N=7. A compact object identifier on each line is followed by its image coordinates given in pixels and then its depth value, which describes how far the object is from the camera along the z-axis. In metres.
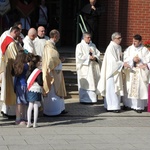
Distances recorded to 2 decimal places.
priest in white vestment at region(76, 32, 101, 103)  14.16
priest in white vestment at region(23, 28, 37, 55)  12.82
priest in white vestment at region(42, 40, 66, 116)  12.11
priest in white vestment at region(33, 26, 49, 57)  13.66
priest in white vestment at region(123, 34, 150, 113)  13.28
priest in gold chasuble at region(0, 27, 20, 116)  11.60
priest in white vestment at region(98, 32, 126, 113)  13.25
